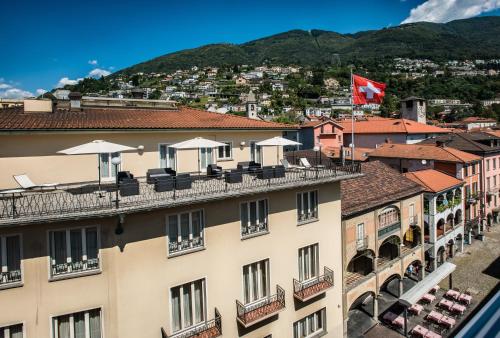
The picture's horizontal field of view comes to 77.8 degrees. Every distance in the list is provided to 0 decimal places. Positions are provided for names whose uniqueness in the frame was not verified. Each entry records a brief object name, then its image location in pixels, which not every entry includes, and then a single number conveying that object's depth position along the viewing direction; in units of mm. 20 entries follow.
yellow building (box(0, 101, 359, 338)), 10438
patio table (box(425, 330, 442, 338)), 22392
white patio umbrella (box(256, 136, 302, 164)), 17527
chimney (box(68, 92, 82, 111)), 19109
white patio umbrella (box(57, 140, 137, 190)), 11820
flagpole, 19659
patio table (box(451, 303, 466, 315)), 25516
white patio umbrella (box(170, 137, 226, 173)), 14675
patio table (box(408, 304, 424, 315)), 25922
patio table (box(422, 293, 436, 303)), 27583
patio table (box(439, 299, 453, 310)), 26294
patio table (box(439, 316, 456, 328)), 23859
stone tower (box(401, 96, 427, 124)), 80250
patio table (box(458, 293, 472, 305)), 26938
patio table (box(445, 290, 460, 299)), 27638
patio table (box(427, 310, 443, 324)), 24556
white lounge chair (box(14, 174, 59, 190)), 11880
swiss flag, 20359
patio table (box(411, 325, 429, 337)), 22802
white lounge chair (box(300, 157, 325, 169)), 18509
